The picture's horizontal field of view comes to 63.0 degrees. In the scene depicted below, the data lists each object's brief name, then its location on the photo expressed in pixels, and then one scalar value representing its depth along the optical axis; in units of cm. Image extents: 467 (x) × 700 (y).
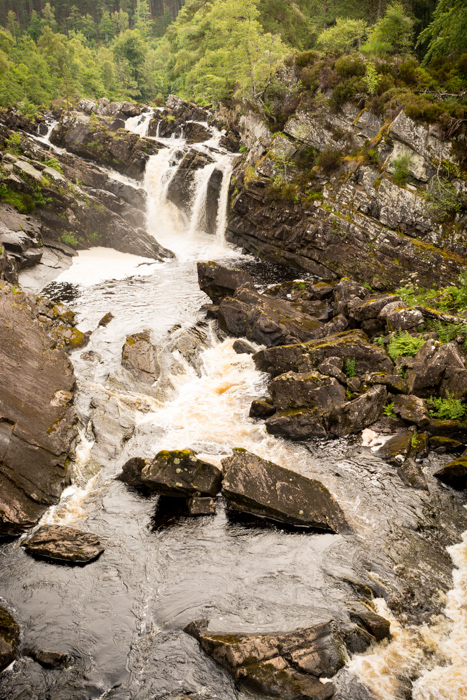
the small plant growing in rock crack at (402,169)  2127
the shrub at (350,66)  2473
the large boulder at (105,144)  3538
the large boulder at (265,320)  1744
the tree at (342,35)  2772
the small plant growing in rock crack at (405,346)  1473
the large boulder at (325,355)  1461
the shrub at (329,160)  2505
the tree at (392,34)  2486
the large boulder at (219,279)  2128
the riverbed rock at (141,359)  1528
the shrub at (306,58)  2730
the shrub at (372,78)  2366
